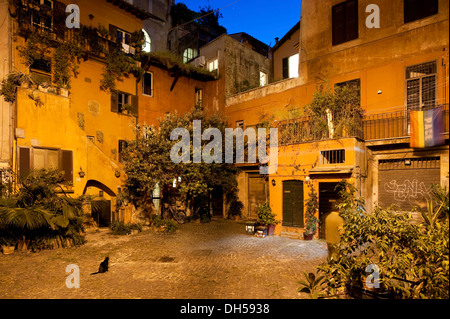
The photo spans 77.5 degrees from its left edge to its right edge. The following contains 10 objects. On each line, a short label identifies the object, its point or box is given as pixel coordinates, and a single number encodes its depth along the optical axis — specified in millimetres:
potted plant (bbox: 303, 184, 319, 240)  12188
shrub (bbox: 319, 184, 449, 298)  3762
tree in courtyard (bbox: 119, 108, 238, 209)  13836
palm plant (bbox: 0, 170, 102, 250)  9977
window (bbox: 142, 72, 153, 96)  19188
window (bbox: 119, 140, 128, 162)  17516
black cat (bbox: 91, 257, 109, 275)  8172
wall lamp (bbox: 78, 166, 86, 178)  14138
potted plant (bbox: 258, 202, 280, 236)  13266
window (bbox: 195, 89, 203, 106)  22048
